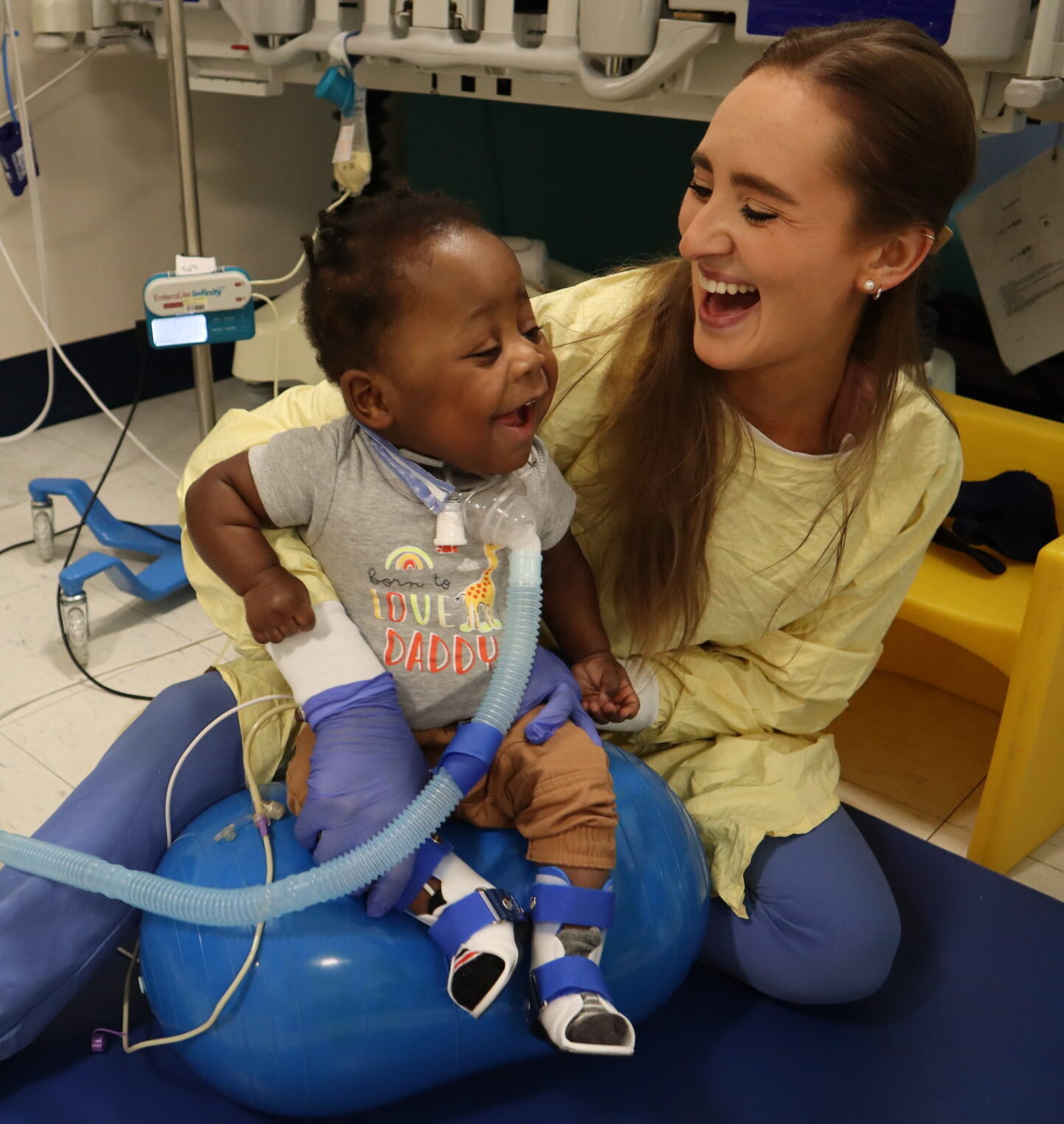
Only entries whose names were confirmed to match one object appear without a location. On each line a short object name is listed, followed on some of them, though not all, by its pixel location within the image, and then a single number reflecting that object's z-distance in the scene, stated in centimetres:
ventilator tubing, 96
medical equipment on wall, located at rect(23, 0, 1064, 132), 133
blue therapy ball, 102
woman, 104
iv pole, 156
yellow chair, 137
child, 101
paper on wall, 189
